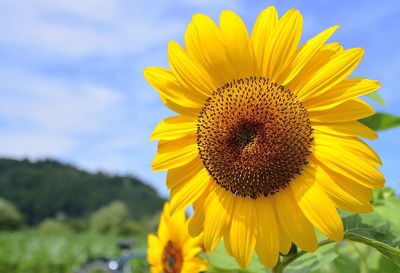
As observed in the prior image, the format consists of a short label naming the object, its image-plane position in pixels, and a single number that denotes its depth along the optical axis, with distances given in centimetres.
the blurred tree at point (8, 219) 2956
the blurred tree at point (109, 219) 3179
